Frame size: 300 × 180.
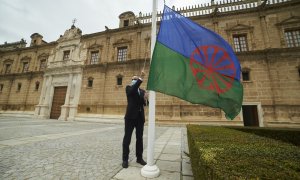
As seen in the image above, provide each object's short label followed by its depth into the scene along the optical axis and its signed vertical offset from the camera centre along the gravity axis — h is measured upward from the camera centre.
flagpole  2.86 -0.41
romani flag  3.18 +1.09
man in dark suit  3.49 +0.00
